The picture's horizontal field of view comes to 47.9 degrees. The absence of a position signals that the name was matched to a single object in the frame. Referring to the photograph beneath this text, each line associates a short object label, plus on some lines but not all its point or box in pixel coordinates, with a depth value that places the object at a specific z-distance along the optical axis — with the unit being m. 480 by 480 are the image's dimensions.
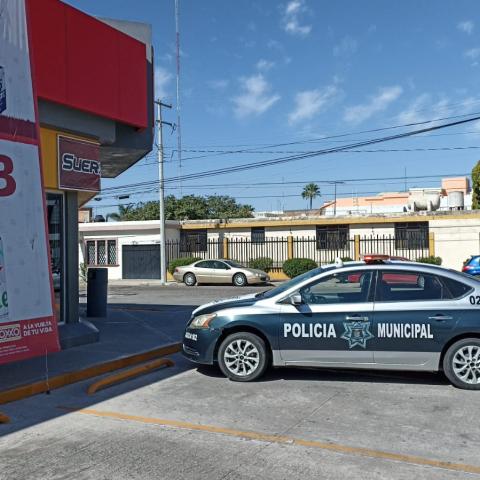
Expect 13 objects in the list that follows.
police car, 6.59
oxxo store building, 8.39
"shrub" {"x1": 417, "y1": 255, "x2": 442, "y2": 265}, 27.38
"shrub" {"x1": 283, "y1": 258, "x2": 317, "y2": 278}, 28.31
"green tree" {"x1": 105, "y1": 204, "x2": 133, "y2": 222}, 69.11
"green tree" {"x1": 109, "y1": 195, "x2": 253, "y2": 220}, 54.73
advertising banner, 6.29
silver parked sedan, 25.78
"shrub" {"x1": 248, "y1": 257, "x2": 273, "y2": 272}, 30.27
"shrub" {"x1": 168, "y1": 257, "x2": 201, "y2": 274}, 30.28
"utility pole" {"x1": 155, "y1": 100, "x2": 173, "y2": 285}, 28.80
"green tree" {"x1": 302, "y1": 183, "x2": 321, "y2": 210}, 97.69
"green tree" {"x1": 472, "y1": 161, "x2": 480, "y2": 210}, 39.31
